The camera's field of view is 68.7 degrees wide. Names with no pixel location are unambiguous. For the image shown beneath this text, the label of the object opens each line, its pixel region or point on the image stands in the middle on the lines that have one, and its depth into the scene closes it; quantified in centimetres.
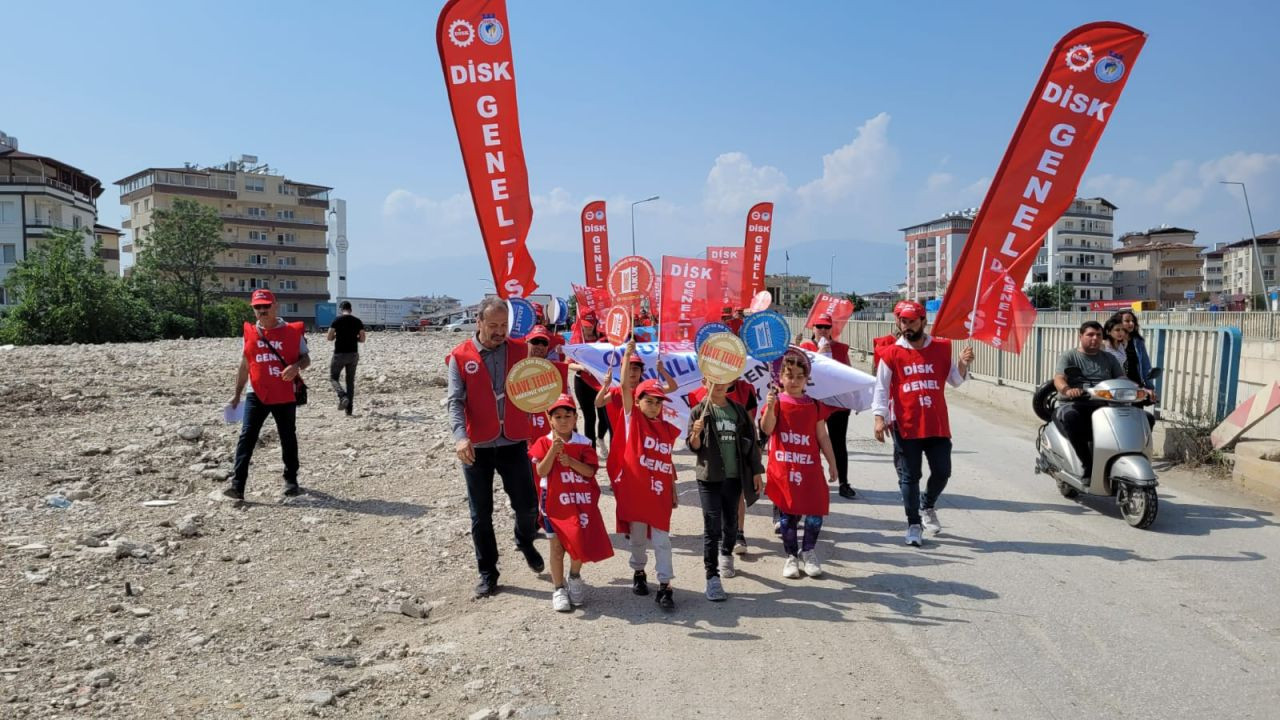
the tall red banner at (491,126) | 808
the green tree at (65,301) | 4116
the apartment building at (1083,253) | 12331
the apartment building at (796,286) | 13488
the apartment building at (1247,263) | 11269
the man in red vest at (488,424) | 595
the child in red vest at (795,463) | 625
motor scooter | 745
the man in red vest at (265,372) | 885
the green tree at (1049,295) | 9638
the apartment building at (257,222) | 9338
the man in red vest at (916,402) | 716
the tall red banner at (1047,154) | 783
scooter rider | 827
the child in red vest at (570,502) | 566
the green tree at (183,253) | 6662
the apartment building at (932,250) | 13812
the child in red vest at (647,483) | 573
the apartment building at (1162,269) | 12425
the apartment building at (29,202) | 6525
